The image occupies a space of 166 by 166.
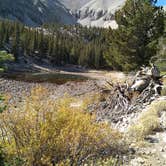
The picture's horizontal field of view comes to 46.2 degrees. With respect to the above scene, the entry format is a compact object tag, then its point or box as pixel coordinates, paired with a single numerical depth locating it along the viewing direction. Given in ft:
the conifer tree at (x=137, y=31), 53.09
